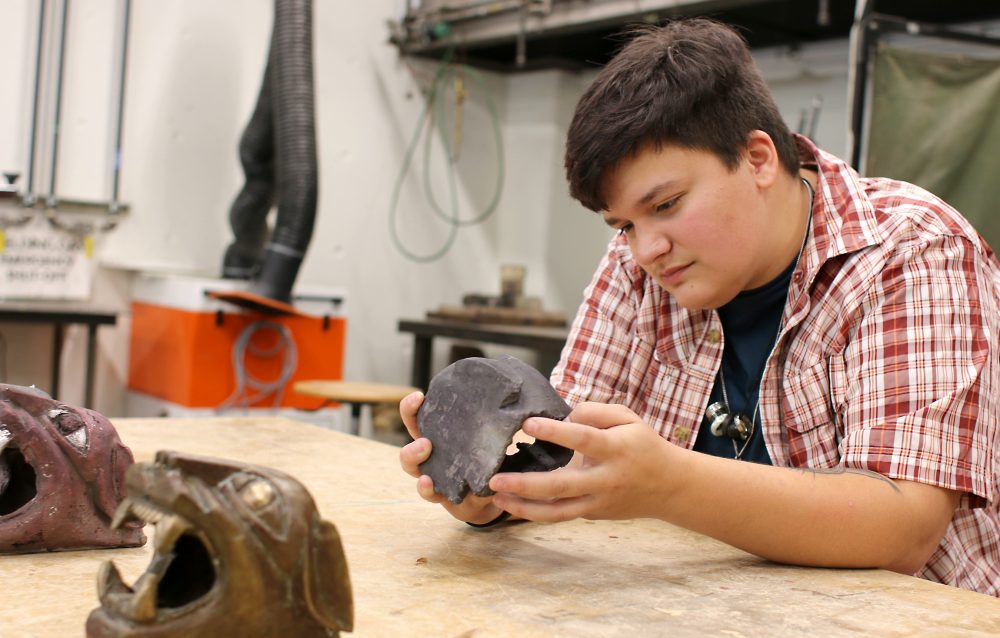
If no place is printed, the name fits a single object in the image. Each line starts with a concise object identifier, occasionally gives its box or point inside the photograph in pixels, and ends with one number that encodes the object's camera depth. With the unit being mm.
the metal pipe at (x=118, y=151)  4523
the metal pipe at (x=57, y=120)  4328
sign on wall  4250
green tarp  3146
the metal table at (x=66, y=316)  3789
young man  1168
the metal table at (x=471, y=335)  4199
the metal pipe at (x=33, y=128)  4289
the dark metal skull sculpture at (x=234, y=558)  783
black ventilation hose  4312
